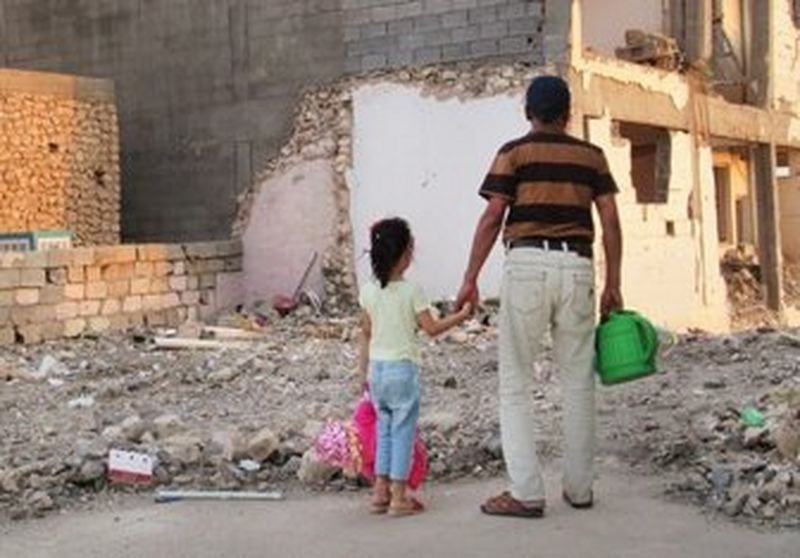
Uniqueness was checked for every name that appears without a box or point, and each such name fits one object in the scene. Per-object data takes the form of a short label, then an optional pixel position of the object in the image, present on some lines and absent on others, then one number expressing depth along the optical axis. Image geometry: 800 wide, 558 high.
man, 4.74
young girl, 4.98
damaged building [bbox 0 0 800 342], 13.34
